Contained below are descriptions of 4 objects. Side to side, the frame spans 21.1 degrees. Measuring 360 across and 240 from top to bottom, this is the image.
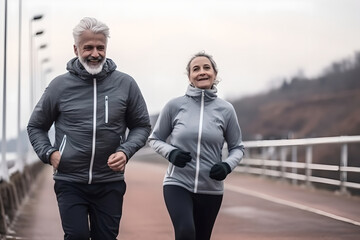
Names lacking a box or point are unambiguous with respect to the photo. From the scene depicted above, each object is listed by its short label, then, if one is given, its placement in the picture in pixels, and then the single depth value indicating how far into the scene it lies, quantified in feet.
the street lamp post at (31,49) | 118.83
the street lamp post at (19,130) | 82.48
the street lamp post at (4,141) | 58.44
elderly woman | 20.48
